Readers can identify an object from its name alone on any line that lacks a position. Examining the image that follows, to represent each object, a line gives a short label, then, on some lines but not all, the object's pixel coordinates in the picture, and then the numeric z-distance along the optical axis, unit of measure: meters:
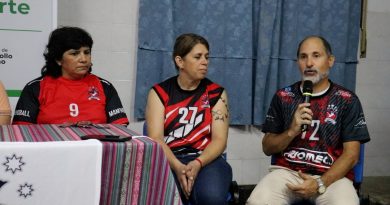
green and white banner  2.73
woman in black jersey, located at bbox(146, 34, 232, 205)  2.12
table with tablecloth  1.35
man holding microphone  2.04
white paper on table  1.25
